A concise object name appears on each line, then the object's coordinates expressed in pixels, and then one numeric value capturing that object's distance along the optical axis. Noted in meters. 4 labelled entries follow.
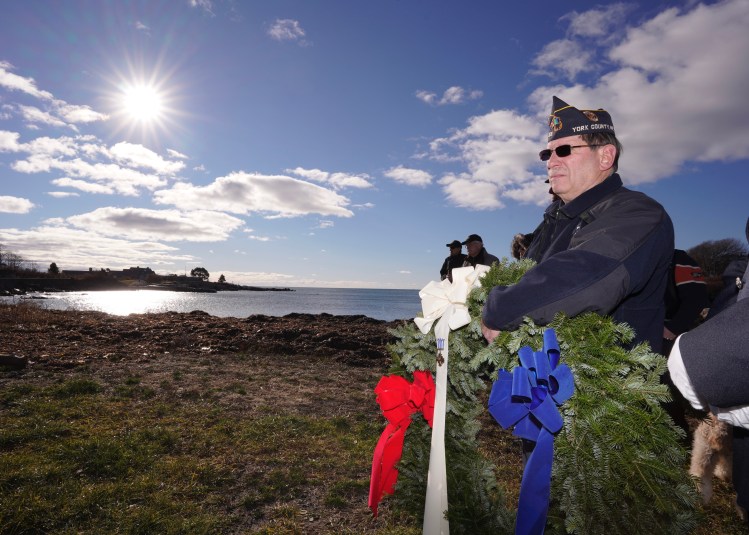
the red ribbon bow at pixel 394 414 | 2.63
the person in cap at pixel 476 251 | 9.11
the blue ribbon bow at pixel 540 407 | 1.72
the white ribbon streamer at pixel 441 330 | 2.20
